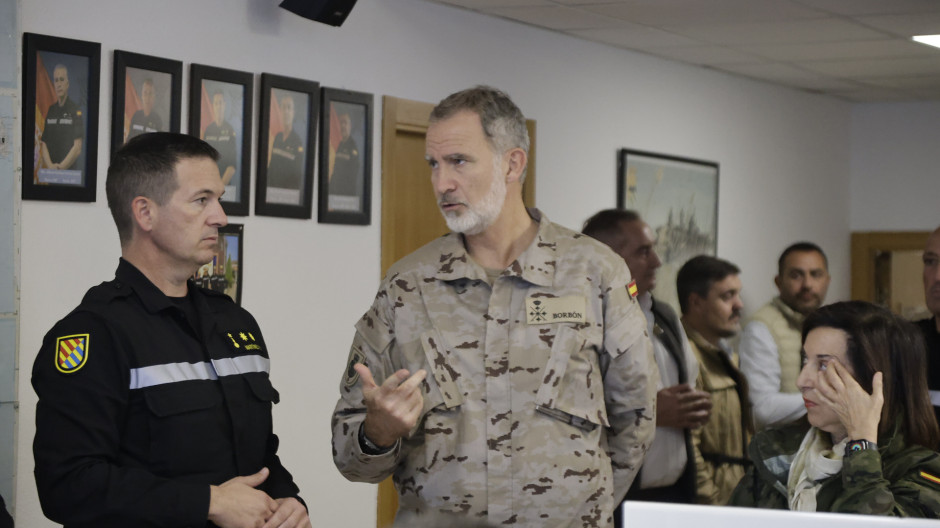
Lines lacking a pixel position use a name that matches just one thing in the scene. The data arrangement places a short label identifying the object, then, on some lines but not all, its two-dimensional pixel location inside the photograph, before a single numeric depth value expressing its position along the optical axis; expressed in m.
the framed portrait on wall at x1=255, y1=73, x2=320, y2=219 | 4.29
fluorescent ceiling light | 5.82
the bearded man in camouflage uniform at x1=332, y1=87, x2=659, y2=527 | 2.36
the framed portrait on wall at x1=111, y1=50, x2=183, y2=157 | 3.73
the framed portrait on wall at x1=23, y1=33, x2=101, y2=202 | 3.46
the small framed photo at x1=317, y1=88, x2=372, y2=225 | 4.56
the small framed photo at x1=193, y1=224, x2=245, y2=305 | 4.05
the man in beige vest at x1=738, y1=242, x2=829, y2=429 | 4.38
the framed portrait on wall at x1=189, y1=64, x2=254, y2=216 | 4.02
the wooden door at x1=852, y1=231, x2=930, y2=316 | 8.49
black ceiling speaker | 3.98
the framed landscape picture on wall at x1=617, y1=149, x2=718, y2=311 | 6.40
